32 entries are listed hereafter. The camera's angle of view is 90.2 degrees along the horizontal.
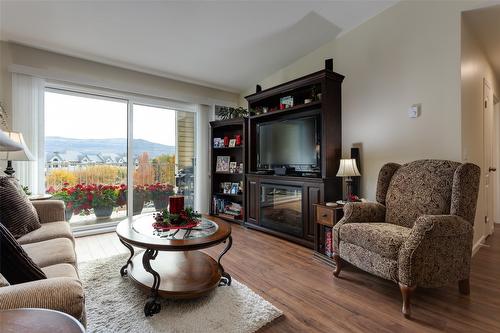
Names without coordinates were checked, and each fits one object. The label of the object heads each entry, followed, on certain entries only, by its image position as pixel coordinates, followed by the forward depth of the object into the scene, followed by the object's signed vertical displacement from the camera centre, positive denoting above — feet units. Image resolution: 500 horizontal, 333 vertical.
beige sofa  2.68 -1.55
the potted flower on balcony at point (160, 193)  13.80 -1.39
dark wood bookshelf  14.39 +0.66
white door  9.99 +0.34
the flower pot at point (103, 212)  12.30 -2.16
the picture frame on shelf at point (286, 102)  11.40 +3.04
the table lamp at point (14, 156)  8.17 +0.45
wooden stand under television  9.62 +1.30
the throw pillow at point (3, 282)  2.86 -1.31
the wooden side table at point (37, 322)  1.94 -1.25
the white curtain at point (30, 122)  9.78 +1.91
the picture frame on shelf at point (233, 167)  14.31 +0.05
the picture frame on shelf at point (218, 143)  14.75 +1.51
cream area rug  5.04 -3.17
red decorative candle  7.09 -1.02
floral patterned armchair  5.54 -1.61
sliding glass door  11.28 +0.67
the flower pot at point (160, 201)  13.96 -1.87
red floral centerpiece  6.53 -1.35
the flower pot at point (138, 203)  13.16 -1.84
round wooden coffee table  5.49 -2.72
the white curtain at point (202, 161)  15.14 +0.43
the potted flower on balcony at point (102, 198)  12.14 -1.46
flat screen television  10.07 +1.05
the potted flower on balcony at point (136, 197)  12.83 -1.51
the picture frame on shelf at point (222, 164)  14.75 +0.24
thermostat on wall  8.33 +1.88
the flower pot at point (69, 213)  11.49 -2.05
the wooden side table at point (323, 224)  8.34 -1.97
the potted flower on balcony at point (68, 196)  11.19 -1.24
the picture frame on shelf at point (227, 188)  14.58 -1.19
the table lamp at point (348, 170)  8.68 -0.10
